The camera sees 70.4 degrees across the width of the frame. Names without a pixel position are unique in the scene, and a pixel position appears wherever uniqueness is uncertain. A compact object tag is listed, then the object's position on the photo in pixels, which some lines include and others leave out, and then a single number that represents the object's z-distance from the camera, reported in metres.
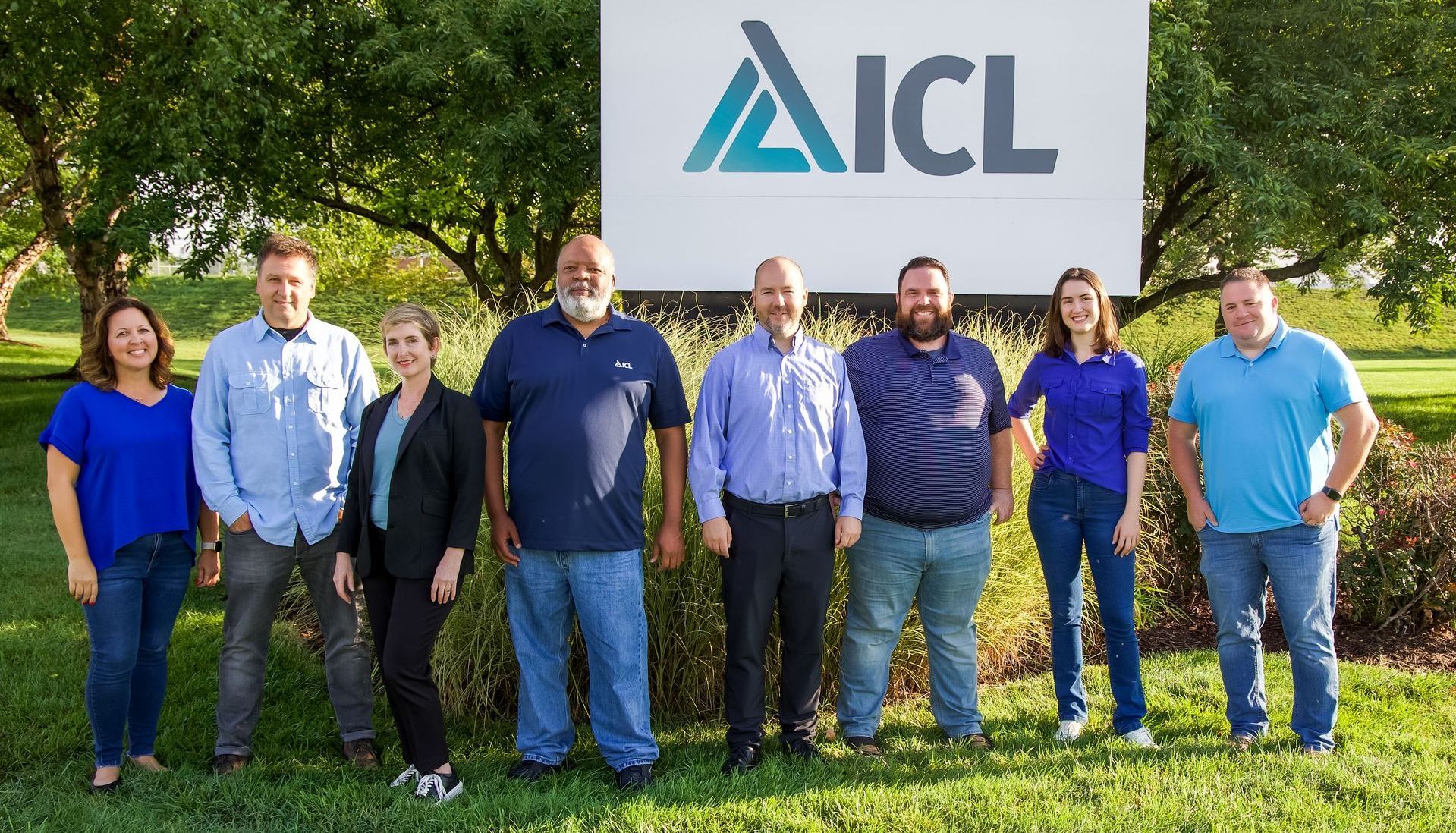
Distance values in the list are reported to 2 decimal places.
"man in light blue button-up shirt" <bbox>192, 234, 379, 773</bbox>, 3.45
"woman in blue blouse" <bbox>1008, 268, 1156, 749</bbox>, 3.74
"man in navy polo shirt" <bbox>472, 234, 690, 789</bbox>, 3.35
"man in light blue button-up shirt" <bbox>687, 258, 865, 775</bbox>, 3.49
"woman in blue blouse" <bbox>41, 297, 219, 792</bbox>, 3.28
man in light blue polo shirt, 3.53
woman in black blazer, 3.24
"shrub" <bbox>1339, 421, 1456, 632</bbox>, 5.06
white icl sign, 7.70
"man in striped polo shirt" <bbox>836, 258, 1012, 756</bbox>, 3.65
